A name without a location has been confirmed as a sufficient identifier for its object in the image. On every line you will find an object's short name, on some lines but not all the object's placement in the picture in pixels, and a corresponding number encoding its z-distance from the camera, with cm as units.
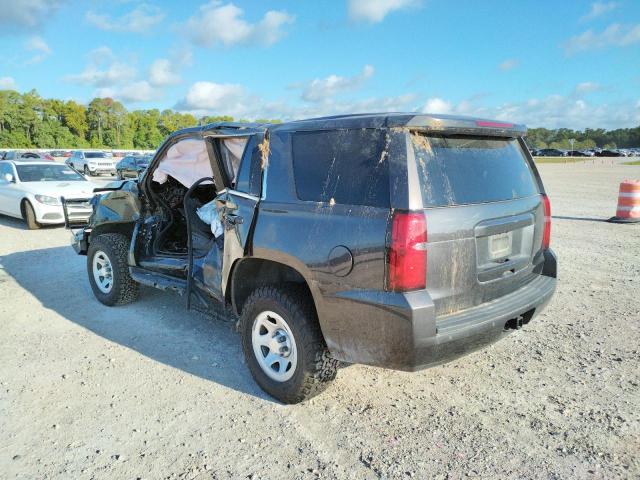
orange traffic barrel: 1079
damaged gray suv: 274
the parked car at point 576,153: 9638
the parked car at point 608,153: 9246
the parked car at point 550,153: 9850
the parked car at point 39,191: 1079
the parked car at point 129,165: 2875
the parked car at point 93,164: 3241
